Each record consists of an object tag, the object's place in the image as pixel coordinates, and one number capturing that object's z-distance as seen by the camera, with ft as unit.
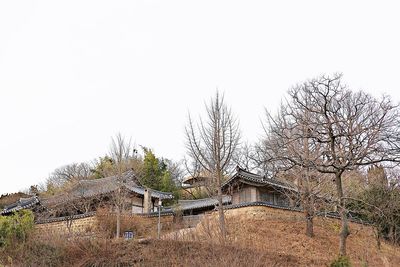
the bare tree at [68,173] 146.33
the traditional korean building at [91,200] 90.27
